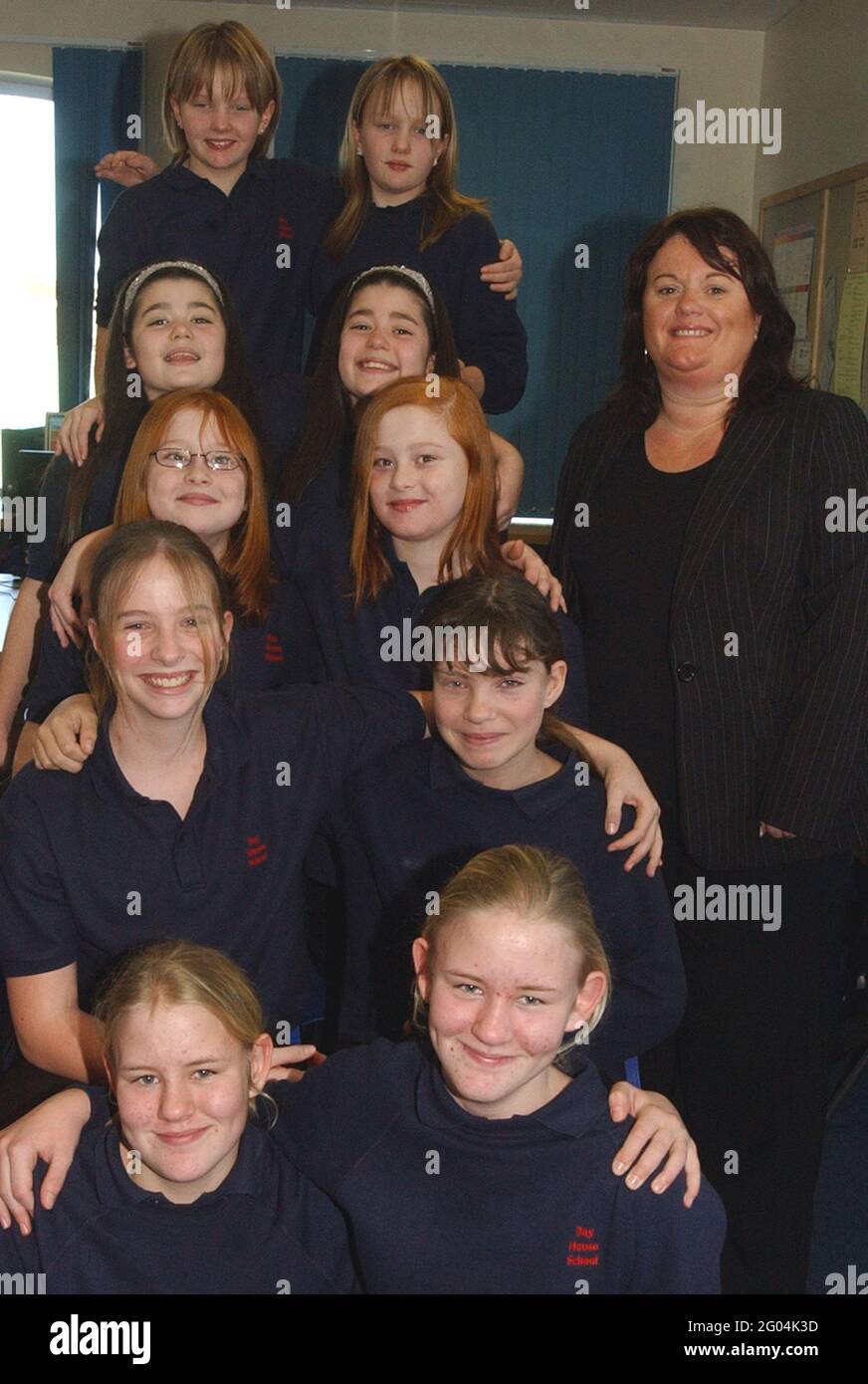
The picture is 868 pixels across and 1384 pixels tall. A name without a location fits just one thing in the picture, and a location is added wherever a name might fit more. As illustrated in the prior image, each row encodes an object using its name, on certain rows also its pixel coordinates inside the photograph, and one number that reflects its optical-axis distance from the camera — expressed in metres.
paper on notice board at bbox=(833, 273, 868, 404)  4.71
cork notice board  4.77
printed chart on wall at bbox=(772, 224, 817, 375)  5.20
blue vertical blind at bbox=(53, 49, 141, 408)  5.84
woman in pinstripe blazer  2.09
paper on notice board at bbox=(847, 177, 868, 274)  4.75
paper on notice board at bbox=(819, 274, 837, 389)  4.95
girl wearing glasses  2.16
